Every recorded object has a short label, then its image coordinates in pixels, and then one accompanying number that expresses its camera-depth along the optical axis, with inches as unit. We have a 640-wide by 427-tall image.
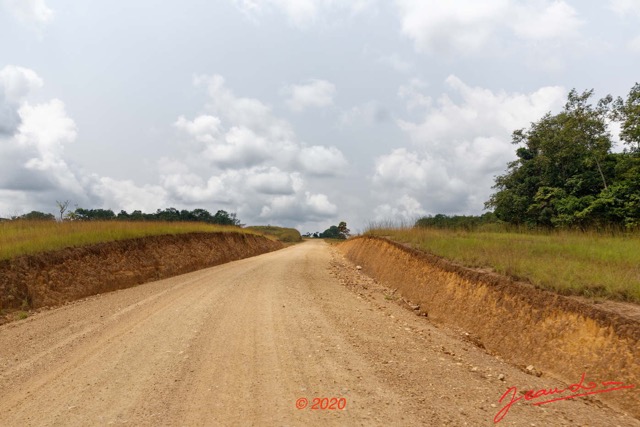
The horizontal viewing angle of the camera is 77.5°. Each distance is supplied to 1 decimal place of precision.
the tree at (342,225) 3521.2
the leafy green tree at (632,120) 923.1
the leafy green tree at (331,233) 4949.3
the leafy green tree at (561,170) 983.9
